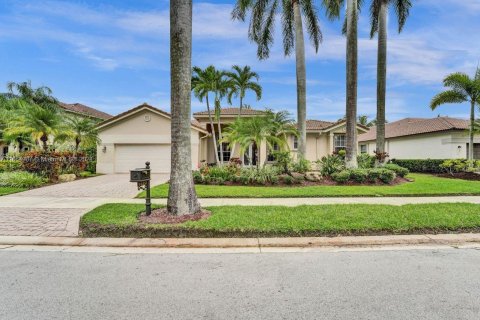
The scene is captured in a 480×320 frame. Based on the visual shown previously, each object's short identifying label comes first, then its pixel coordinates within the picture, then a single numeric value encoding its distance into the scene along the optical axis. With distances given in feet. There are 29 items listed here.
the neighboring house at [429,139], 64.95
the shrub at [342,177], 39.20
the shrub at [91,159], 60.65
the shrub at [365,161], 47.57
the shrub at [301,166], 42.45
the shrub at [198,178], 40.19
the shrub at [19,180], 38.17
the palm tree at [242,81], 57.31
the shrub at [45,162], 44.91
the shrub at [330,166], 42.27
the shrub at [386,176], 39.29
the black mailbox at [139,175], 19.52
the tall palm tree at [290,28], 48.52
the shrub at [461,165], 52.21
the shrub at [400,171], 45.22
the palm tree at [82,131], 54.29
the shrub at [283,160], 41.51
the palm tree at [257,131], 40.63
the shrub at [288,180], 39.02
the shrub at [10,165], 48.18
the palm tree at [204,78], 52.75
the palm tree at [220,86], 53.47
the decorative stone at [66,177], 46.35
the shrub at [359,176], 39.29
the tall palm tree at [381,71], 49.96
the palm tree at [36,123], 47.96
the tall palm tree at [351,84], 42.22
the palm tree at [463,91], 52.75
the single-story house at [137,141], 59.88
